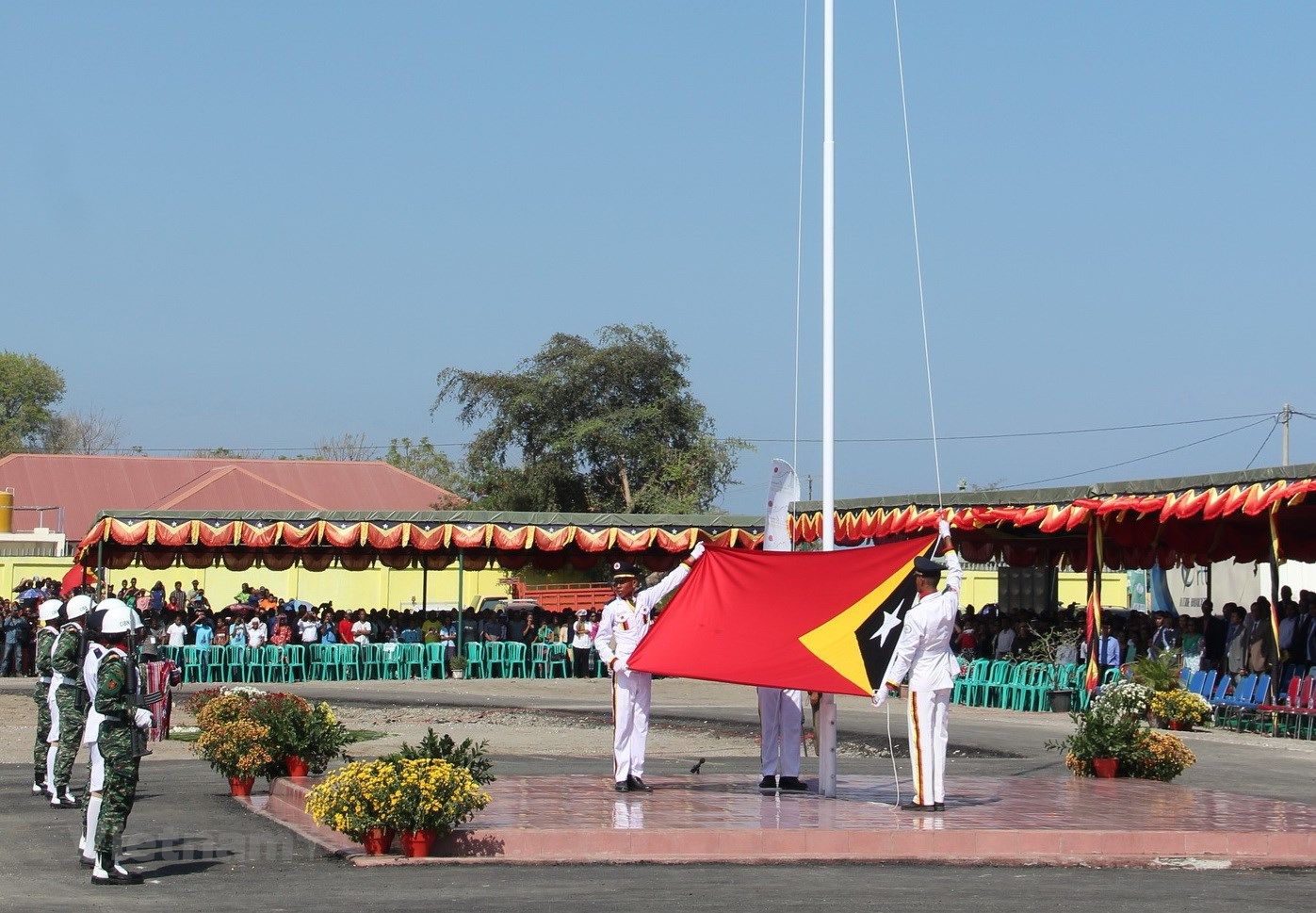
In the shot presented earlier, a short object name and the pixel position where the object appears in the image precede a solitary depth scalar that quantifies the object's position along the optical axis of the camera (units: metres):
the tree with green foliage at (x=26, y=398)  98.50
